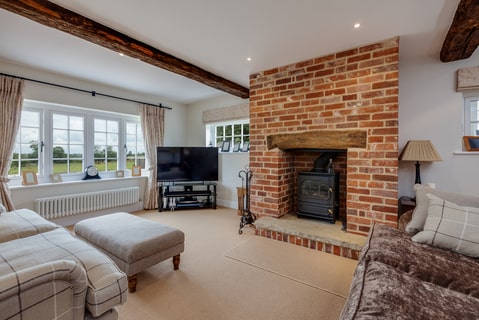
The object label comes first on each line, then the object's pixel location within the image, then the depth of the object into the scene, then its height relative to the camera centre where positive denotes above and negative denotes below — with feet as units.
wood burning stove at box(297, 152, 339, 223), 8.85 -1.35
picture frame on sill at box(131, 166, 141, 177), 13.93 -0.77
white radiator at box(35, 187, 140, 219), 10.12 -2.24
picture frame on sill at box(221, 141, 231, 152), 14.66 +0.82
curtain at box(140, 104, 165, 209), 14.03 +1.15
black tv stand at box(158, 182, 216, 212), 13.69 -2.28
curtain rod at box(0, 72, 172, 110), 9.61 +3.62
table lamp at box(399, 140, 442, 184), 7.92 +0.24
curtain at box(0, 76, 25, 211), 9.04 +1.65
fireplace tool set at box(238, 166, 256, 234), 10.41 -2.76
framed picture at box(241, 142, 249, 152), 13.75 +0.76
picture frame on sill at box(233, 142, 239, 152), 14.40 +0.80
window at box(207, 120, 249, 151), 14.12 +1.84
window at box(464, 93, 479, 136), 8.22 +1.63
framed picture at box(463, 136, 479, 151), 8.06 +0.60
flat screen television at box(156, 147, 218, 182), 13.83 -0.26
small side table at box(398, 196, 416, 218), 8.06 -1.69
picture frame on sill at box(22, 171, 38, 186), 9.92 -0.88
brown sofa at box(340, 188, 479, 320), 3.03 -2.07
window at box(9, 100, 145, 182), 10.40 +0.96
